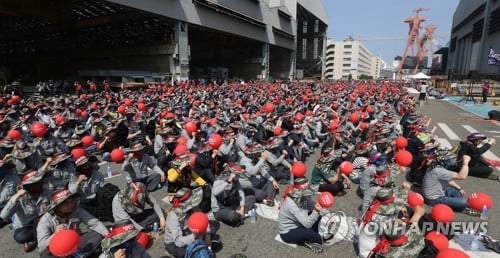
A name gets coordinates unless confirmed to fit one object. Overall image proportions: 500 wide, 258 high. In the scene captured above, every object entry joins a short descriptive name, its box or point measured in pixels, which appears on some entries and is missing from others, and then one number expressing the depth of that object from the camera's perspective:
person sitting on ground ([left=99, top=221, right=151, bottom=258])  3.06
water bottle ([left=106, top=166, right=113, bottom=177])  8.46
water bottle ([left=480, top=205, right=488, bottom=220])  5.67
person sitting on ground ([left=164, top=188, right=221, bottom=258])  3.93
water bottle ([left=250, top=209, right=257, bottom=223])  5.80
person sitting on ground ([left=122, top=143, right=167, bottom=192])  6.08
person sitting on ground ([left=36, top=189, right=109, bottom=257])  3.68
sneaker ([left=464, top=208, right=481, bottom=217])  5.80
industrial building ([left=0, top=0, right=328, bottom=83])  30.97
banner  25.75
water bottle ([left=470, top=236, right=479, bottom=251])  4.68
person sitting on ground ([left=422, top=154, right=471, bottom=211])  5.62
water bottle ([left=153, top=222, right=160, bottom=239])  5.17
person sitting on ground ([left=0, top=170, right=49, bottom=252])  4.50
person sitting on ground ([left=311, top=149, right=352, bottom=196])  6.65
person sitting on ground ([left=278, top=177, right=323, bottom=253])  4.33
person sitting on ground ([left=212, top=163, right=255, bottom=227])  5.26
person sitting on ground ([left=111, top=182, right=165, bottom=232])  4.26
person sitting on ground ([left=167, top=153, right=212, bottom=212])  5.35
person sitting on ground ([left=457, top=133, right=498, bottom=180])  7.11
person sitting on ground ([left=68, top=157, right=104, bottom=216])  5.26
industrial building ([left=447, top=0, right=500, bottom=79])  39.42
